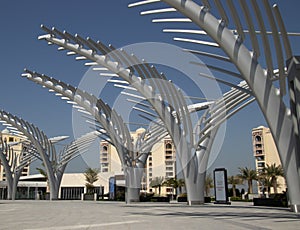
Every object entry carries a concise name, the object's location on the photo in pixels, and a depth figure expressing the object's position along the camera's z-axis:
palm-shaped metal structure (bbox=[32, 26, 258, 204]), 21.61
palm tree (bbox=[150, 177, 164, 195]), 75.00
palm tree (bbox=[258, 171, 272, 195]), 57.72
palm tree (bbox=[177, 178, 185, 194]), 66.81
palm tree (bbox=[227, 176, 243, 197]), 59.34
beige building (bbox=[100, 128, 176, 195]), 103.57
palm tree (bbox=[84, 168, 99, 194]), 67.34
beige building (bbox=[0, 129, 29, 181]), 102.00
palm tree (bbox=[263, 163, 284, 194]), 55.84
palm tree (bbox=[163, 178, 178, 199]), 65.81
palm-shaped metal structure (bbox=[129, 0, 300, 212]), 11.90
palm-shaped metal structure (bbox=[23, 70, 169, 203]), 28.48
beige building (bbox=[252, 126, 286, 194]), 87.81
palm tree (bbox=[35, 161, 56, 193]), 72.38
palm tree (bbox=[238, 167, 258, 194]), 57.59
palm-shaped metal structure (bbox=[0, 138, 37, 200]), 45.75
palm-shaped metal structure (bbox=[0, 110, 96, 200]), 39.62
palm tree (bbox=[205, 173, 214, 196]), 62.94
